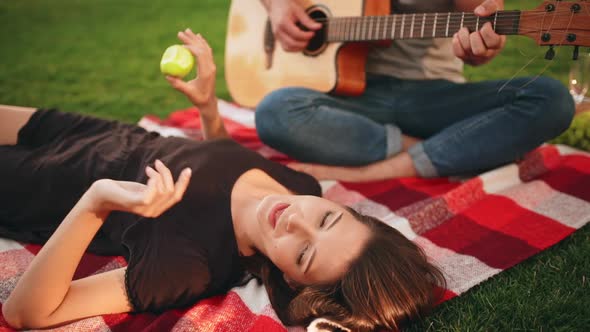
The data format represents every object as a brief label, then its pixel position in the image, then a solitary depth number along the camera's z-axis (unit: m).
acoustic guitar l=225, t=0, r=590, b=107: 1.58
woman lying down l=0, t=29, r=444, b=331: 1.36
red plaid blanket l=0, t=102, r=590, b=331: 1.49
